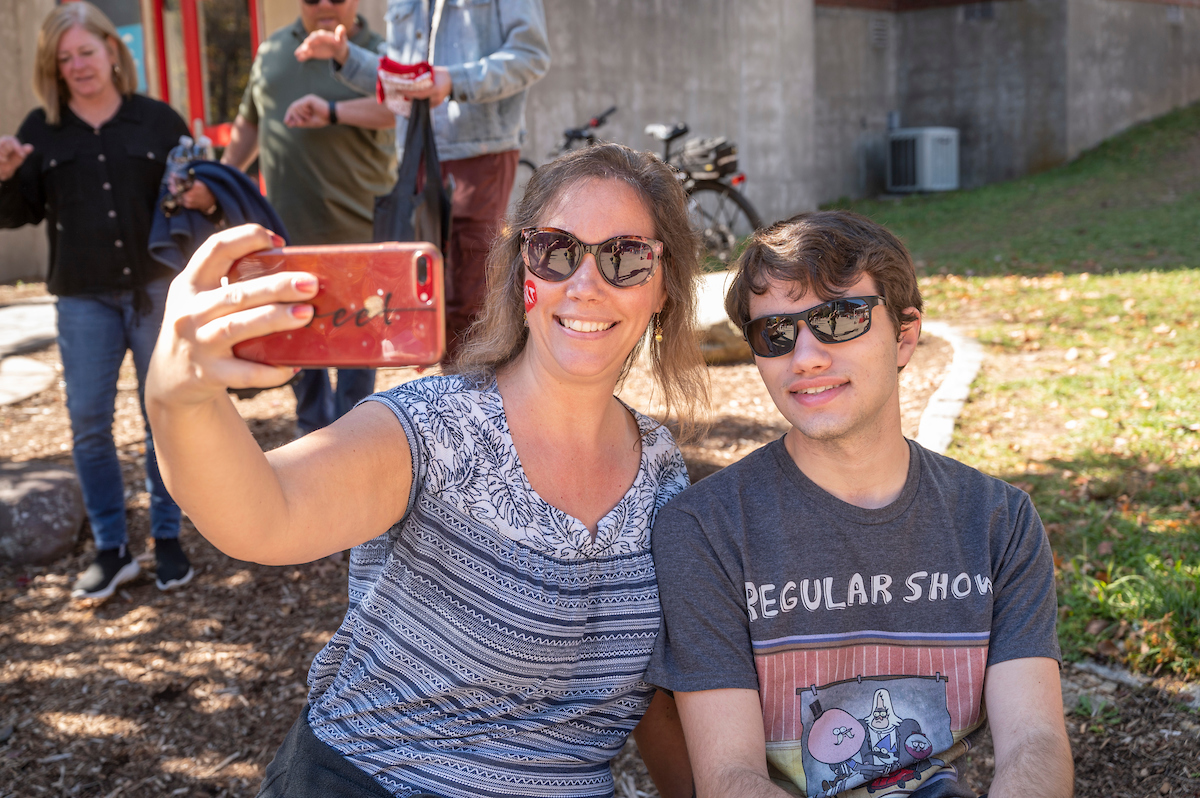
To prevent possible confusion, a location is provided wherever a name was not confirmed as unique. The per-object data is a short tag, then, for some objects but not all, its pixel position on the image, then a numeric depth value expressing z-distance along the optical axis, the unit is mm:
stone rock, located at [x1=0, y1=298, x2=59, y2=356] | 7387
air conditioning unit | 16938
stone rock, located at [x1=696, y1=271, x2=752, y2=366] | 6582
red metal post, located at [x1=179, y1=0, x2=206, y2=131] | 10445
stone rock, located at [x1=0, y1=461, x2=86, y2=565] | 4465
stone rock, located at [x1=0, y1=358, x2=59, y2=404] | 6590
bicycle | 9086
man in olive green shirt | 4441
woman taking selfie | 1902
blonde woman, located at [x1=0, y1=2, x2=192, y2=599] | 3982
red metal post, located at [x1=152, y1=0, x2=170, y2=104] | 10516
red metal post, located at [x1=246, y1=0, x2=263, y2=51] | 9797
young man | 1923
